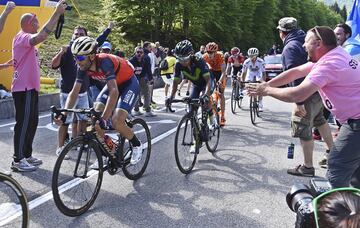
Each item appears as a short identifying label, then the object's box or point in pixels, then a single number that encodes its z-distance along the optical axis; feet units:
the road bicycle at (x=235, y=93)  41.91
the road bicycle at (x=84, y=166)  14.85
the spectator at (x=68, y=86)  22.57
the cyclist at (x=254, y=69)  40.20
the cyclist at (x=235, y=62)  47.23
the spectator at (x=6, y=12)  18.47
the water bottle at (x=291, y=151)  22.41
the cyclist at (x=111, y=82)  16.19
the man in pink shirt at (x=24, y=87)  19.74
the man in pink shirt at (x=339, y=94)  11.98
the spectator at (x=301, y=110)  19.89
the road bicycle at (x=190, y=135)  20.40
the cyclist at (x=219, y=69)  34.22
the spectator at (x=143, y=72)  37.93
